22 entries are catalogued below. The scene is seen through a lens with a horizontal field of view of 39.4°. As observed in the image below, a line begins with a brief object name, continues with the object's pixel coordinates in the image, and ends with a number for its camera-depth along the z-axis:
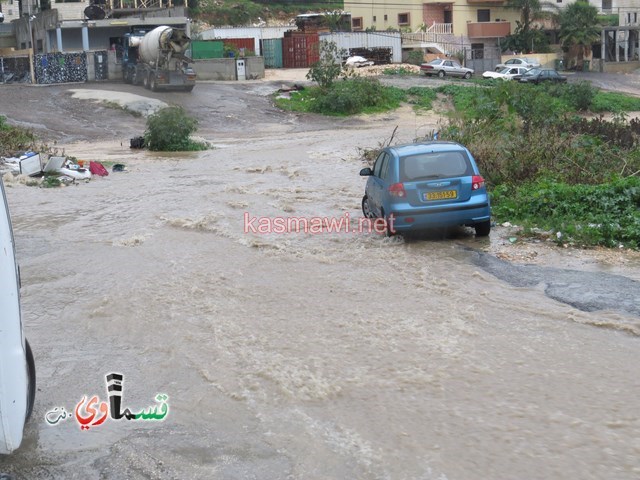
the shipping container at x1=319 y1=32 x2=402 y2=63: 59.78
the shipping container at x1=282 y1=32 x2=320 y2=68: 59.16
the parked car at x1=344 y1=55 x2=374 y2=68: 57.47
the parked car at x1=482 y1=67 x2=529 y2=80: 54.37
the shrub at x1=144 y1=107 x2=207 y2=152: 30.88
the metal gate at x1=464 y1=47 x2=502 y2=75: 61.75
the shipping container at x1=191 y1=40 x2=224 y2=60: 53.28
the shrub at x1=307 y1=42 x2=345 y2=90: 45.03
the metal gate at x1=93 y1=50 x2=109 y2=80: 47.94
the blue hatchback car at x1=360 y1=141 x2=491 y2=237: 13.52
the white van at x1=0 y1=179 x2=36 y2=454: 5.61
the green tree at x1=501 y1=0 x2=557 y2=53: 65.12
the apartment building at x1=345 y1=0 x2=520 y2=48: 65.88
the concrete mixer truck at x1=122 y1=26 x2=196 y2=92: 42.47
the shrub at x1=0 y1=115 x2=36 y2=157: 26.75
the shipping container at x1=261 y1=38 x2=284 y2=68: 60.06
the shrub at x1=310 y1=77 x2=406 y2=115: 43.19
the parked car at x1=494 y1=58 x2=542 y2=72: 57.22
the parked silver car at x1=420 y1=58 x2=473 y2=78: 55.09
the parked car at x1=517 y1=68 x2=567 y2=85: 53.25
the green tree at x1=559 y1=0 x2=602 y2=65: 62.62
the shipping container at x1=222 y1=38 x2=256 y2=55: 60.16
